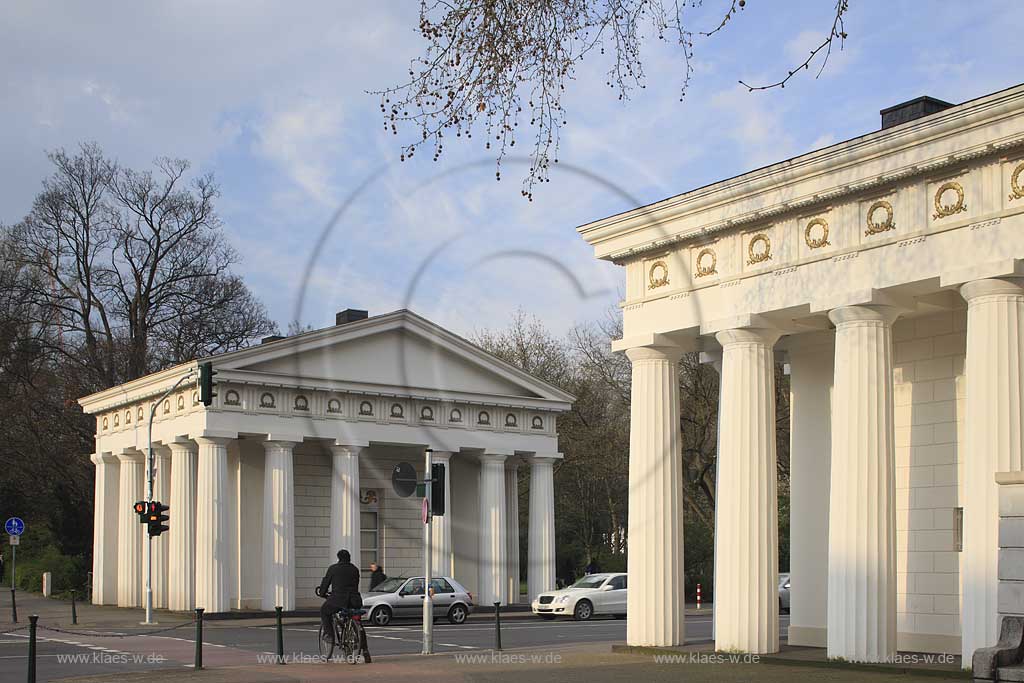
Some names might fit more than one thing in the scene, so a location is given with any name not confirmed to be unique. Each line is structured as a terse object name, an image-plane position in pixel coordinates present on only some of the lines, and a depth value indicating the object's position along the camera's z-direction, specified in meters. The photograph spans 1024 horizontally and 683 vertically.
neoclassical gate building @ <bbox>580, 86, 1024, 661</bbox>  18.14
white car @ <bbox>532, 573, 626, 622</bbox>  42.25
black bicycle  22.72
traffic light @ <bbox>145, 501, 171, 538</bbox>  36.94
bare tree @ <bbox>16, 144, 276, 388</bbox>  58.66
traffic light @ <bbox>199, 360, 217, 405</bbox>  33.00
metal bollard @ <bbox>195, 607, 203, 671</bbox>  21.12
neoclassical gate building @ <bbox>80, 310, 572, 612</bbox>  42.78
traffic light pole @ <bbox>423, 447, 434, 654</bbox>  23.64
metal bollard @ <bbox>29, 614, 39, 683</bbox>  16.38
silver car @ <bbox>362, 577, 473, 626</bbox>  38.12
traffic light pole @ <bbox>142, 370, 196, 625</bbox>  38.18
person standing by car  33.91
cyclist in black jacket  22.77
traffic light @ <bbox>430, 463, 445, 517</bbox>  24.36
